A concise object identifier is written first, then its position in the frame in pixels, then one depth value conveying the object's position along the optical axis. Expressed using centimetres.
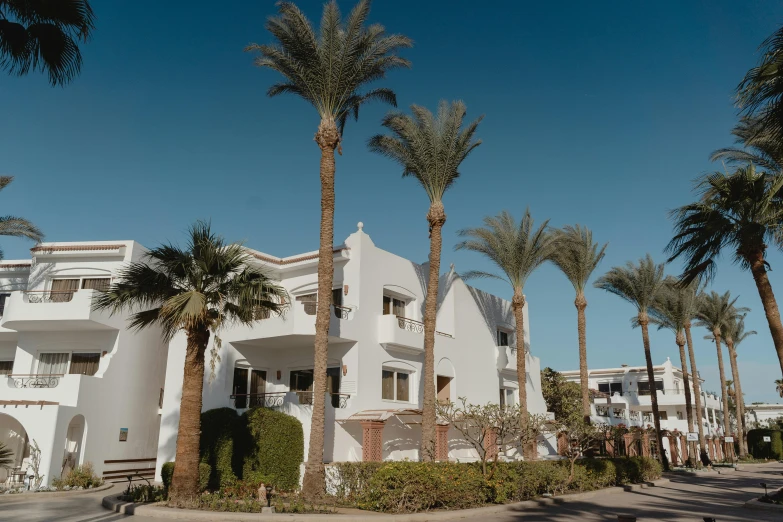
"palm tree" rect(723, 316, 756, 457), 5294
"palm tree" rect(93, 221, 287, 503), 1597
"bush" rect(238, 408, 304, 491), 2005
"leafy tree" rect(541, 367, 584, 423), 4216
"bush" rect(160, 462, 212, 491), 1844
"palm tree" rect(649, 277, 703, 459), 4112
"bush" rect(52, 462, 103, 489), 2064
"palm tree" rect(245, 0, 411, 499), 1925
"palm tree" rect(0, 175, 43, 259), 2623
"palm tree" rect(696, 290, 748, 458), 4852
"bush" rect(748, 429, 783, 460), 5625
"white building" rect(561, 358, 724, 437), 5337
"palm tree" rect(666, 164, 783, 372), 1862
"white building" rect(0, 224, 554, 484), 2266
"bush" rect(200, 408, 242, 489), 2006
